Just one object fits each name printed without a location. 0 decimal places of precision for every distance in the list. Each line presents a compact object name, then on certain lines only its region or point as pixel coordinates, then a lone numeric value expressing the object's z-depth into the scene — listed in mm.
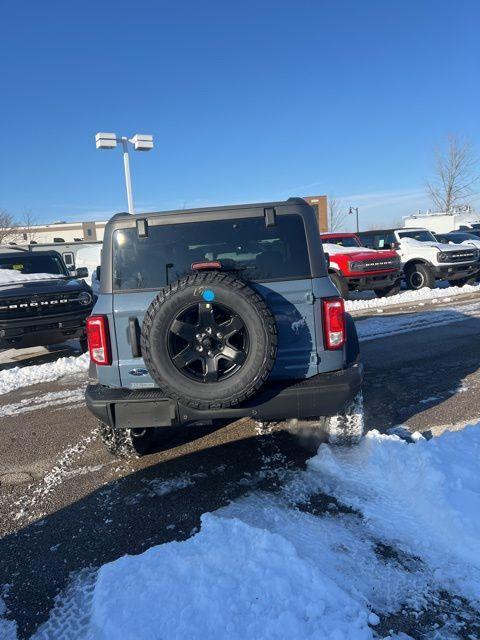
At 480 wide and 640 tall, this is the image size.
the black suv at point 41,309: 7141
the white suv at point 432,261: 13688
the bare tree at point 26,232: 36072
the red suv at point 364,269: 12156
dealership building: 55969
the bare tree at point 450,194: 43188
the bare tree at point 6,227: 31141
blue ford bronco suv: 2998
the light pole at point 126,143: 14305
